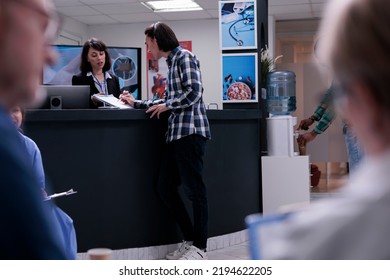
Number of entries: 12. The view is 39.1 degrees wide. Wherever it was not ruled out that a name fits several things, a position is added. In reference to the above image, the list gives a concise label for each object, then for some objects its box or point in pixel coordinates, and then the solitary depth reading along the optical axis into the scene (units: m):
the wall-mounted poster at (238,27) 4.53
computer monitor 3.46
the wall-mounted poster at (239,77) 4.50
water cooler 4.41
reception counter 3.25
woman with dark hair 4.15
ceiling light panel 7.72
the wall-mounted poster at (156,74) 8.77
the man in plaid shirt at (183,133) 3.31
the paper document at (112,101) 3.49
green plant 4.76
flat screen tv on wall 7.77
